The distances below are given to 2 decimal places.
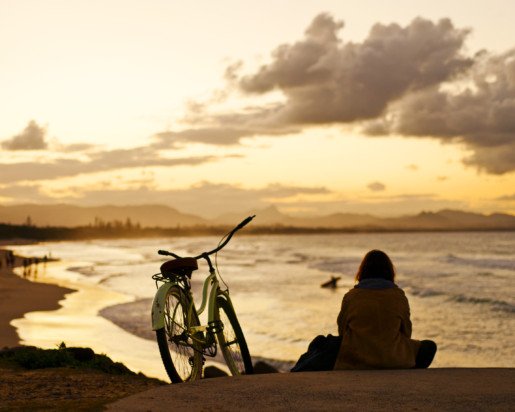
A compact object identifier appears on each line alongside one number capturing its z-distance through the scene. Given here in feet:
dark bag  19.34
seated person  18.16
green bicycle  17.35
